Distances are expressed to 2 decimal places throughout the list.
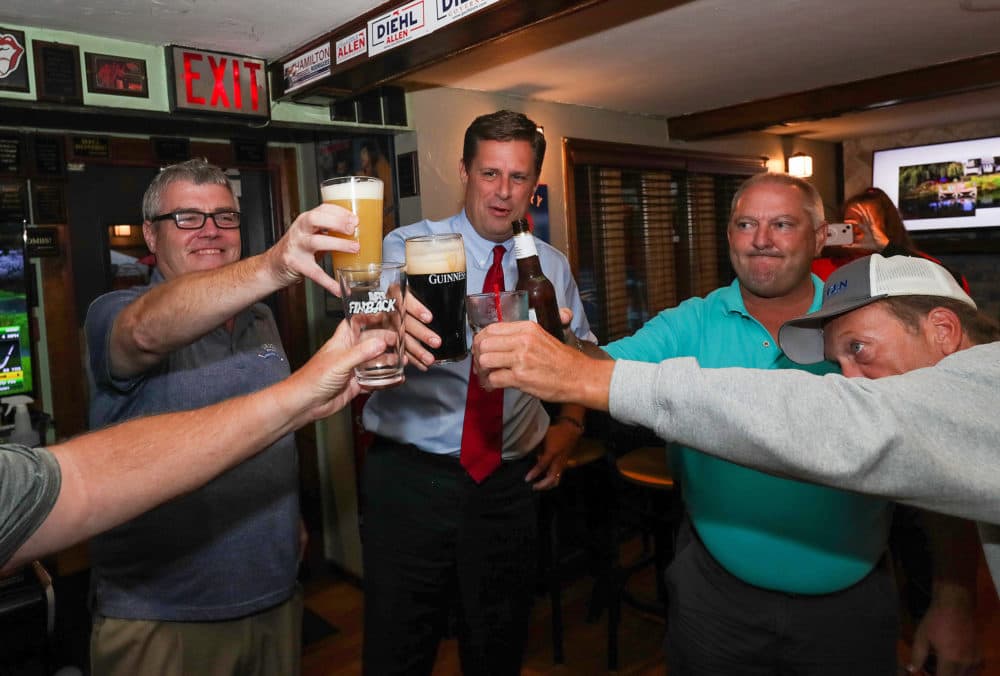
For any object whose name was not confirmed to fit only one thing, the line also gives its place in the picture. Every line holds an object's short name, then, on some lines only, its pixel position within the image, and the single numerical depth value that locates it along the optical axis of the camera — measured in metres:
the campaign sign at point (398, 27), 2.52
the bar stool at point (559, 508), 3.45
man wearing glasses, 1.54
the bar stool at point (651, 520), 3.18
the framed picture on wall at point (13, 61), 2.61
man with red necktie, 2.16
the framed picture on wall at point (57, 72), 2.69
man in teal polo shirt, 1.79
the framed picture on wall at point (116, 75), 2.82
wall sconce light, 6.81
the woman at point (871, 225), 4.01
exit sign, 2.96
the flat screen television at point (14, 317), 3.08
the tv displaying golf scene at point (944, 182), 6.61
